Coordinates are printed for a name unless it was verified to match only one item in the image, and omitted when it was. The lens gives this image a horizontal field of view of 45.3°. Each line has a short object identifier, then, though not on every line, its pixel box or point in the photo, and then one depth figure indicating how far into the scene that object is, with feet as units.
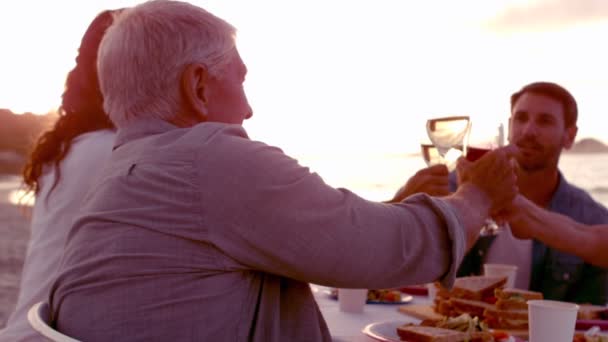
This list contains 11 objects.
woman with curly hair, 7.61
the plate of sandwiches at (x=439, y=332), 6.45
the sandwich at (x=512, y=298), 7.90
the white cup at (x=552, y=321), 6.07
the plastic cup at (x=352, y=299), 8.48
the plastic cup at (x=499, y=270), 9.45
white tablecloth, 7.31
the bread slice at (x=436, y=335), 6.35
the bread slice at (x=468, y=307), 8.32
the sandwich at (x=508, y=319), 7.80
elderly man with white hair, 4.33
